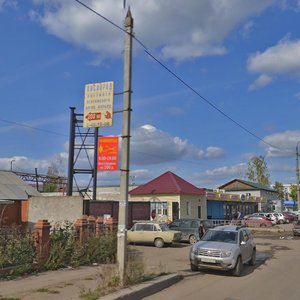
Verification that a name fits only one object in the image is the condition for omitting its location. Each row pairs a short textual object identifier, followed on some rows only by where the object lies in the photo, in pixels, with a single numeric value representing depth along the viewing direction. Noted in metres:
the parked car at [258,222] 39.78
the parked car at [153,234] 19.04
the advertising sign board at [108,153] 19.17
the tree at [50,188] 62.85
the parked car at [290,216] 51.55
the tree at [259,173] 75.55
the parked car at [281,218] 47.45
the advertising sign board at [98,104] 9.44
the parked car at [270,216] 43.00
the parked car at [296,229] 28.28
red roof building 33.36
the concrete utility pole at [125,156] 8.43
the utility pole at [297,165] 35.45
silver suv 11.21
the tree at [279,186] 84.62
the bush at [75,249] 11.14
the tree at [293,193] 87.01
